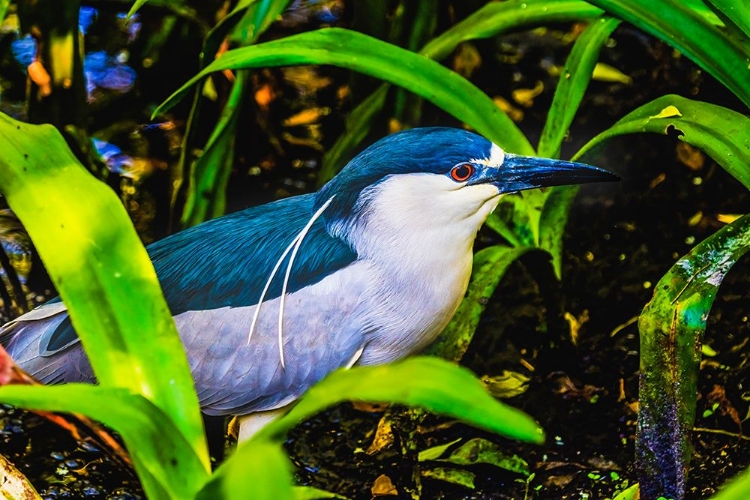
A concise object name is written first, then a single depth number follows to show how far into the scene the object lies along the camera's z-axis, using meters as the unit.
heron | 7.99
